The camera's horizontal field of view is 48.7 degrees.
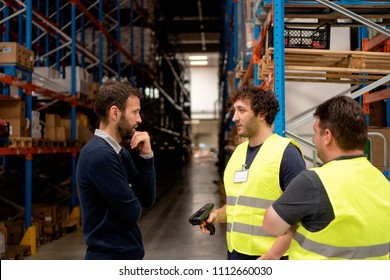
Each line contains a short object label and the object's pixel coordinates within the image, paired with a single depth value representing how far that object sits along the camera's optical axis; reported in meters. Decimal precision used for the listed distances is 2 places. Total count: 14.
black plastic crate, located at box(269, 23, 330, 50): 4.00
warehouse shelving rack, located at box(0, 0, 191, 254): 6.31
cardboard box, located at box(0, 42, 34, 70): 5.75
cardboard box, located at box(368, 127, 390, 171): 4.10
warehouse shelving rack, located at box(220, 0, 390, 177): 3.53
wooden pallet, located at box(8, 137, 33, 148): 5.88
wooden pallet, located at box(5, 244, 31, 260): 5.45
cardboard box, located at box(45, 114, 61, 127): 7.44
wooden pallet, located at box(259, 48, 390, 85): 3.76
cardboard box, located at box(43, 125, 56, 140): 7.41
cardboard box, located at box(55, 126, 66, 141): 7.61
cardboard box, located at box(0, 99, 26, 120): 6.14
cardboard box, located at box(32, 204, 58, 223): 7.20
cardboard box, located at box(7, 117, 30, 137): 6.07
